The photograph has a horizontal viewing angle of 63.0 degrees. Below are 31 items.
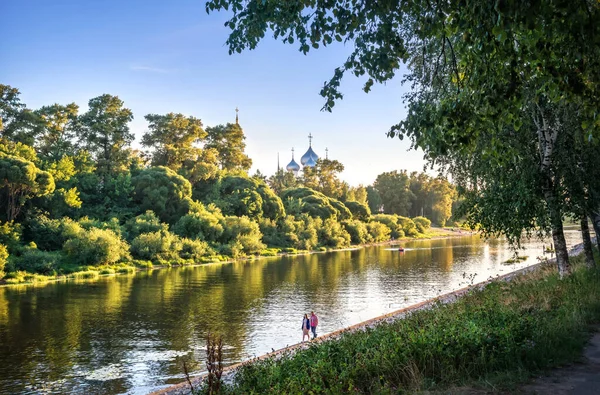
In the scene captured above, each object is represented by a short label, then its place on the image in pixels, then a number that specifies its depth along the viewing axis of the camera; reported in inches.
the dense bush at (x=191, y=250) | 2372.0
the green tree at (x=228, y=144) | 3762.3
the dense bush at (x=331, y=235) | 3398.1
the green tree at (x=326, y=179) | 4724.4
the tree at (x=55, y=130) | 2487.7
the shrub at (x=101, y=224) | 2146.9
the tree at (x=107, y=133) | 2716.5
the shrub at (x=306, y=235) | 3137.3
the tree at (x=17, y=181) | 1825.8
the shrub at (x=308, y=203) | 3604.1
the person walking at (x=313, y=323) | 864.9
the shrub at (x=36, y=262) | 1707.7
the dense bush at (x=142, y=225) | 2329.1
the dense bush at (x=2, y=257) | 1577.3
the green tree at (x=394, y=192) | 5812.0
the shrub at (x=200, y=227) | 2566.4
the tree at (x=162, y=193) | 2650.1
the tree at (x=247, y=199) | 3127.5
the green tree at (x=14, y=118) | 2338.7
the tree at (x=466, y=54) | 219.6
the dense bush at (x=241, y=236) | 2669.8
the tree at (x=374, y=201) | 5664.4
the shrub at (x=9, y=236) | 1801.2
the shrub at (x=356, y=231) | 3713.1
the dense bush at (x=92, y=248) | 1921.8
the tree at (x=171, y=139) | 3248.0
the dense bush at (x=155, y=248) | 2198.6
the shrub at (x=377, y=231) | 3986.2
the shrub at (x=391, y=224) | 4441.4
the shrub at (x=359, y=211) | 4267.7
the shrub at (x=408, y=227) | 4686.3
